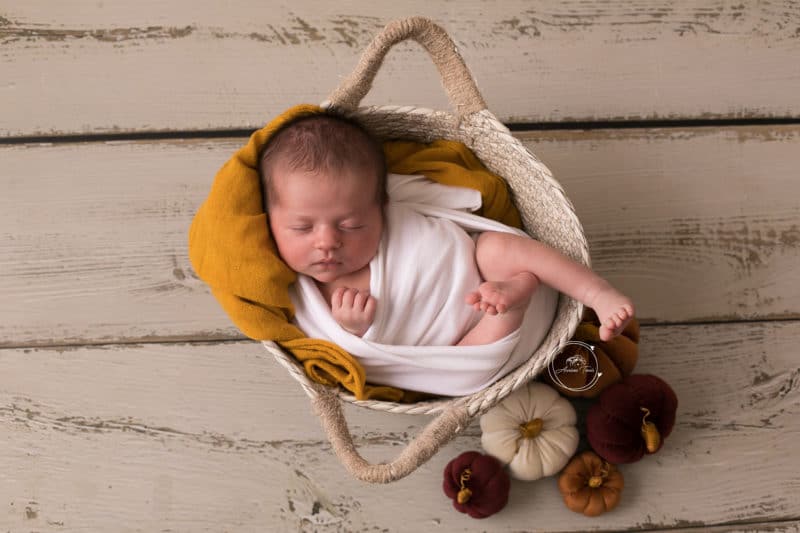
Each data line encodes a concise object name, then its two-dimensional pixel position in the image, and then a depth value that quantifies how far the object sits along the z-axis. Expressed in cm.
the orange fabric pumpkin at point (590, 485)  117
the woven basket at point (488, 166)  96
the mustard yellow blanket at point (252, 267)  103
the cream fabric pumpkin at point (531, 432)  114
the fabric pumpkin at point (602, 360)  114
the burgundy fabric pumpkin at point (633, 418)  111
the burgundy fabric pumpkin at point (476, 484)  113
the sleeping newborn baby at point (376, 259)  101
